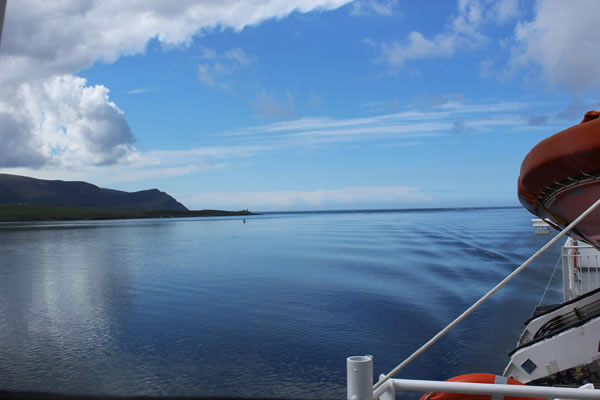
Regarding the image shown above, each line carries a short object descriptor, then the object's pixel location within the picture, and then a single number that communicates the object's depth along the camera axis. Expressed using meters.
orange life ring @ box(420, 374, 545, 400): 3.26
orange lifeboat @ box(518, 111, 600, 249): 3.90
